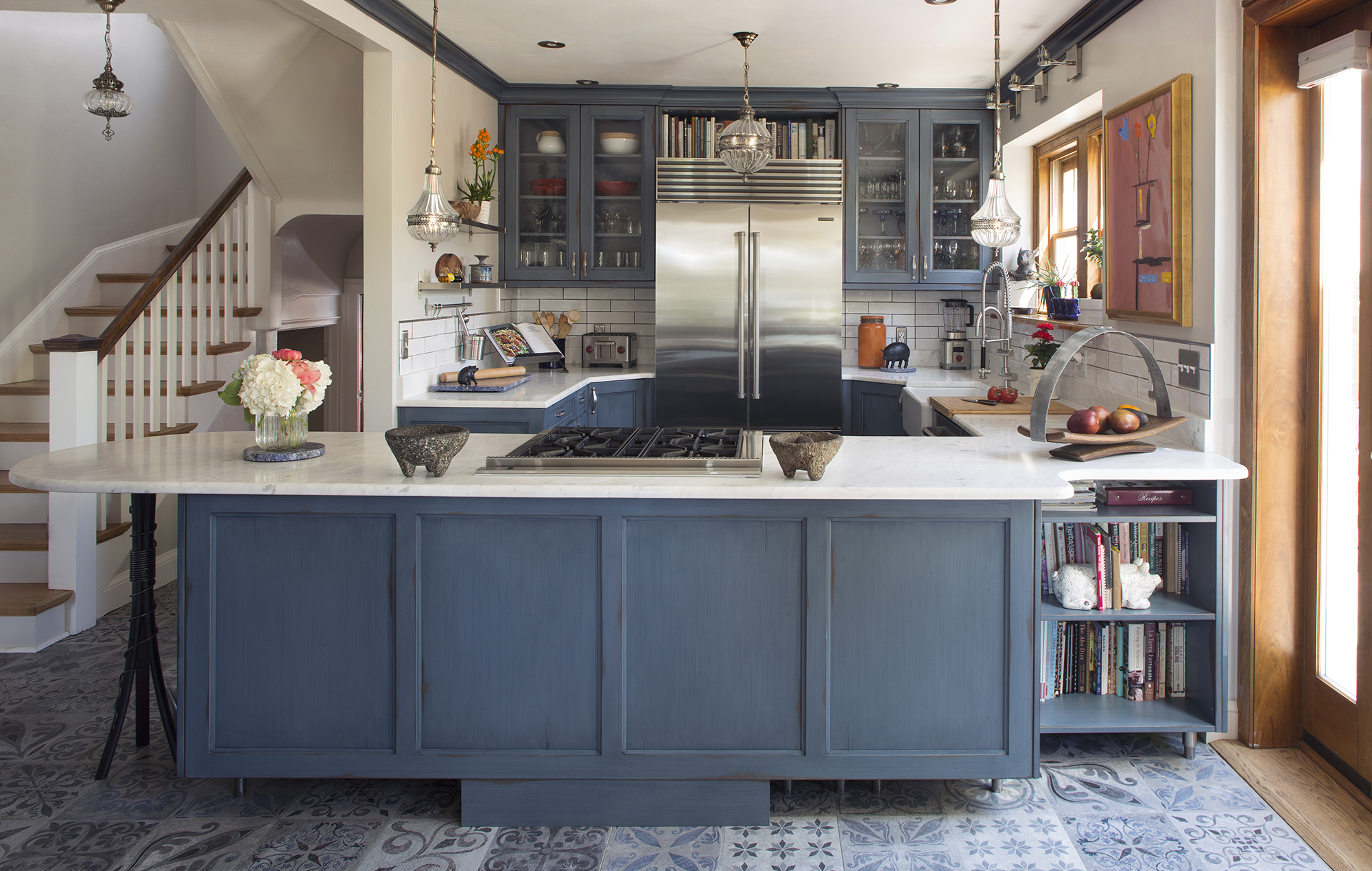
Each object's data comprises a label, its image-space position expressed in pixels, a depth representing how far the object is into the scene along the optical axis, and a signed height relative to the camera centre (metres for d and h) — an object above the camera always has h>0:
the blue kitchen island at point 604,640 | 2.41 -0.58
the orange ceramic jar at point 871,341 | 5.87 +0.45
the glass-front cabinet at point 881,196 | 5.46 +1.26
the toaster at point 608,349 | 5.79 +0.40
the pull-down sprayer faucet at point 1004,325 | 4.79 +0.47
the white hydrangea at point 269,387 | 2.56 +0.07
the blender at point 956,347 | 5.81 +0.42
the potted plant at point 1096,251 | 4.16 +0.71
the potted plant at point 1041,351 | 4.18 +0.28
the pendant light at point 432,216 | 3.45 +0.73
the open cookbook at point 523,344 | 5.20 +0.40
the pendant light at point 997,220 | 3.28 +0.67
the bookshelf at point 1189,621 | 2.75 -0.61
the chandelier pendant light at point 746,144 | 3.89 +1.11
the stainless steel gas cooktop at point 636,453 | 2.47 -0.11
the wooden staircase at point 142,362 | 3.87 +0.26
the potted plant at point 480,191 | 4.64 +1.11
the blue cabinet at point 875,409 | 5.23 +0.03
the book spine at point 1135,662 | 2.88 -0.75
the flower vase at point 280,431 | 2.64 -0.05
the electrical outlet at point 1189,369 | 3.00 +0.14
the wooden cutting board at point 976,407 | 3.92 +0.03
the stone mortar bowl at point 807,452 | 2.33 -0.09
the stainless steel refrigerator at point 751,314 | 5.34 +0.56
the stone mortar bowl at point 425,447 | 2.35 -0.08
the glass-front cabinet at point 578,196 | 5.48 +1.26
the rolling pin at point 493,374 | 4.67 +0.20
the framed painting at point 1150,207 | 3.07 +0.72
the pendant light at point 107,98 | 4.13 +1.37
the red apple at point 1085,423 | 2.71 -0.02
